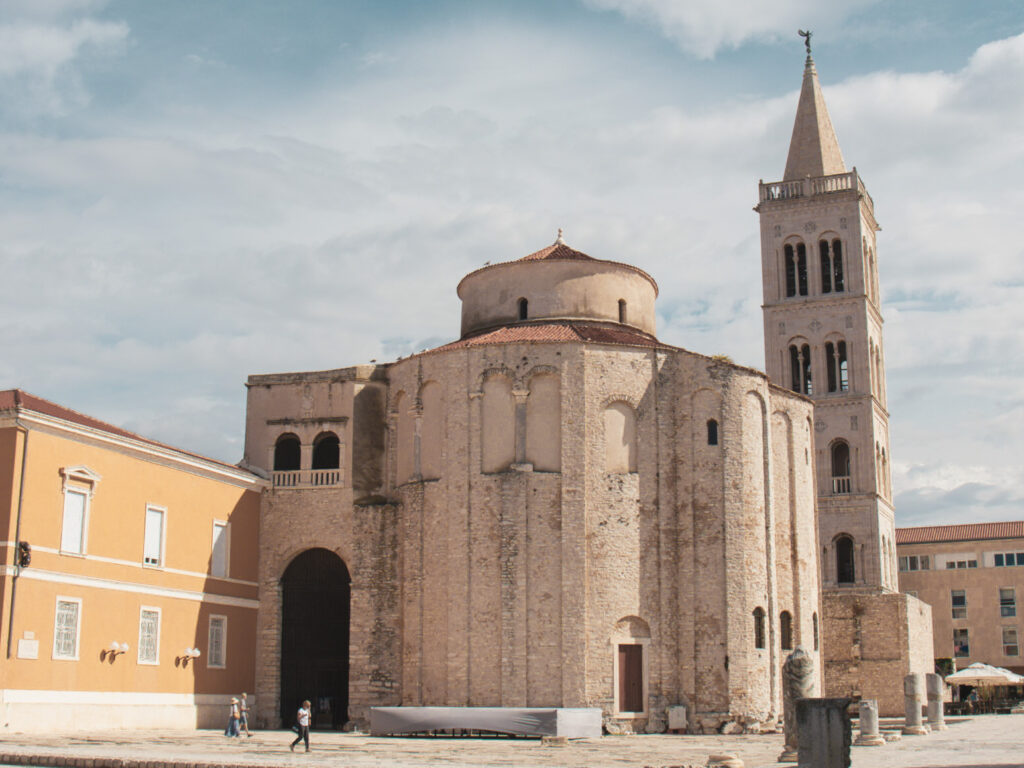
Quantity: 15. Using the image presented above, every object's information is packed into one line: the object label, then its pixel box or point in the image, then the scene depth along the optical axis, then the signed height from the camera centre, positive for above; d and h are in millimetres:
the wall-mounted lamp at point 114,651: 31803 -329
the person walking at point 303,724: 27078 -1862
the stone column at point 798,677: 22703 -688
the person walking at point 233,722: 31720 -2115
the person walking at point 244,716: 32469 -2014
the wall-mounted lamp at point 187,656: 34688 -498
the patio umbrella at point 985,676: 45688 -1349
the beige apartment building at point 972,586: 71438 +3092
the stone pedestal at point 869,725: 28766 -1984
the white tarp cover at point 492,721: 31938 -2120
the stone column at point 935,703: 35750 -1854
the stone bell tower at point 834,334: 58031 +14537
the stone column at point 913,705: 33125 -1770
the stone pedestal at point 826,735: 16984 -1299
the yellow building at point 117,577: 29406 +1598
